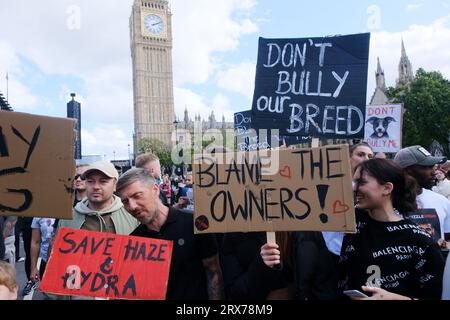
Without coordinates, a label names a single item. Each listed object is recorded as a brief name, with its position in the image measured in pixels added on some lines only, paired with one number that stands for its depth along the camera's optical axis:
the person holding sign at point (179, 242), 2.42
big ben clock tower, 87.56
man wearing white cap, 3.01
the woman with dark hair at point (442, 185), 5.30
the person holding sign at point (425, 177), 3.22
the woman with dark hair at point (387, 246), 2.07
